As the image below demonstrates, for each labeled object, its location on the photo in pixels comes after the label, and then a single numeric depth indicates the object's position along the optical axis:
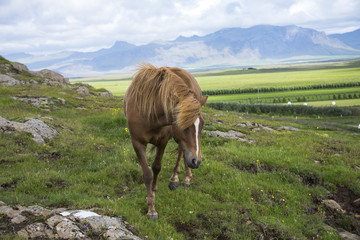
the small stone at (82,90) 28.60
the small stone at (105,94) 33.05
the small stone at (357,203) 8.42
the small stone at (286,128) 17.52
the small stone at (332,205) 8.07
